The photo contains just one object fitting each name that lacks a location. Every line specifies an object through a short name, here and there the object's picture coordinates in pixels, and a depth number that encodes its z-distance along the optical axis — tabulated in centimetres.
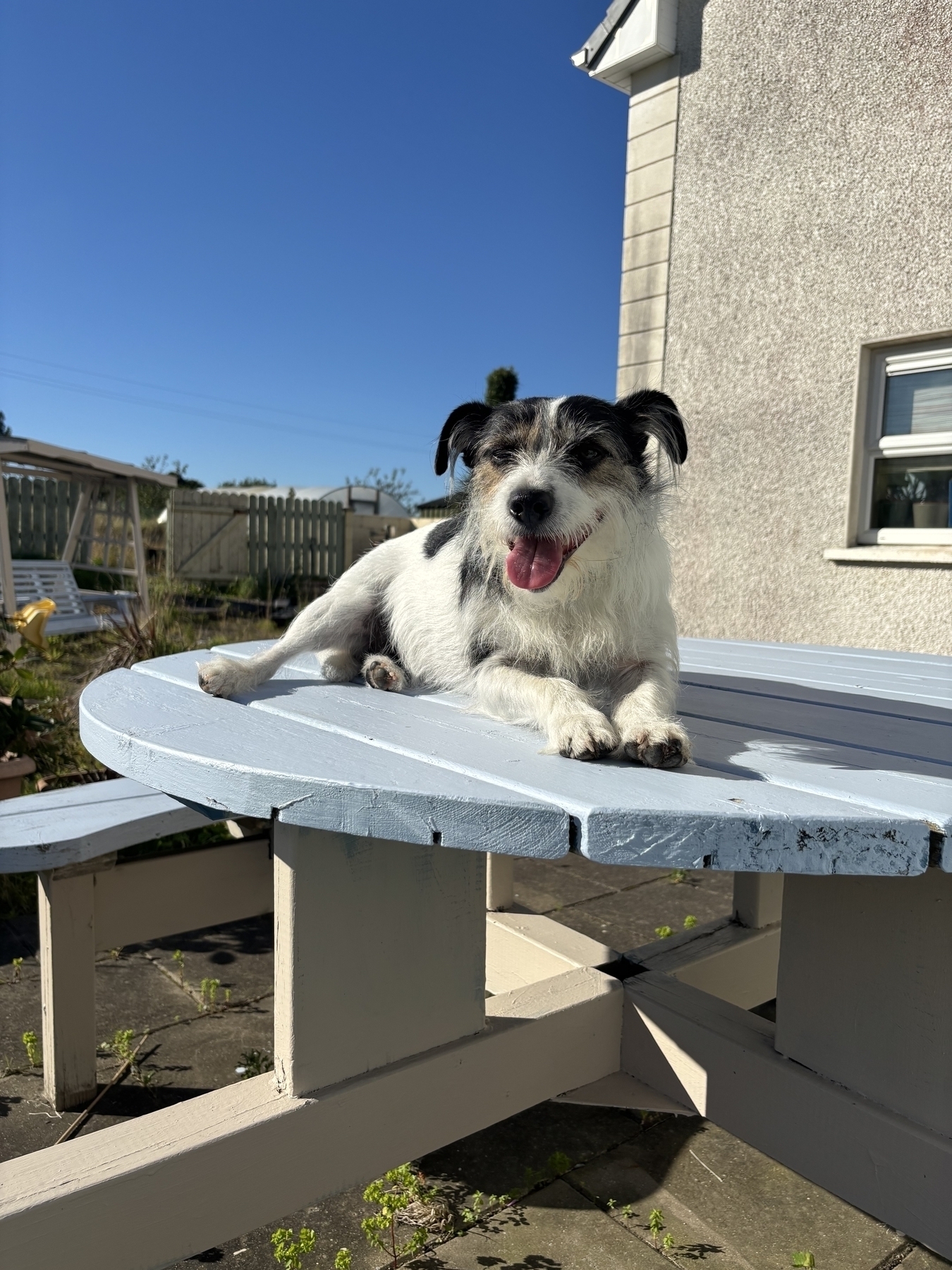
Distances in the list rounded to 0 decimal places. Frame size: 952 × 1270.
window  539
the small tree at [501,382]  2505
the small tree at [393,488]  3275
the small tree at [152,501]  2428
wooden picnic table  105
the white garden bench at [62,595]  952
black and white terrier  156
